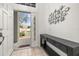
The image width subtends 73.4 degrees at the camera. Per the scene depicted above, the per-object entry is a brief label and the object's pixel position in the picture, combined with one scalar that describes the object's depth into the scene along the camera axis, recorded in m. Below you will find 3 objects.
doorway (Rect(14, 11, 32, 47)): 2.86
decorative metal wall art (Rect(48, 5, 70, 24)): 1.56
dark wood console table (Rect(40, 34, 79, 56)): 0.98
